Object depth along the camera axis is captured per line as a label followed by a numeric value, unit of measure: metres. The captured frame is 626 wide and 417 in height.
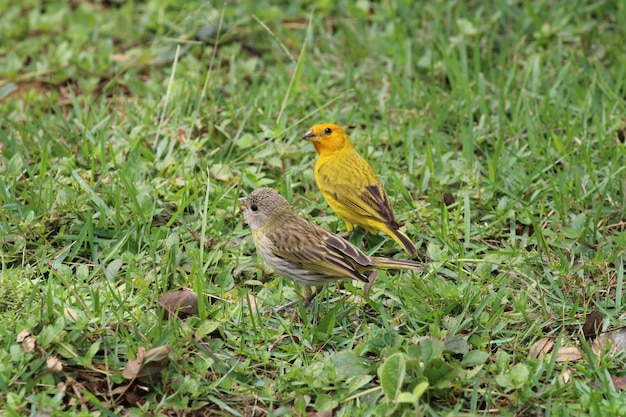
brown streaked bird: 9.66
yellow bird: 11.08
